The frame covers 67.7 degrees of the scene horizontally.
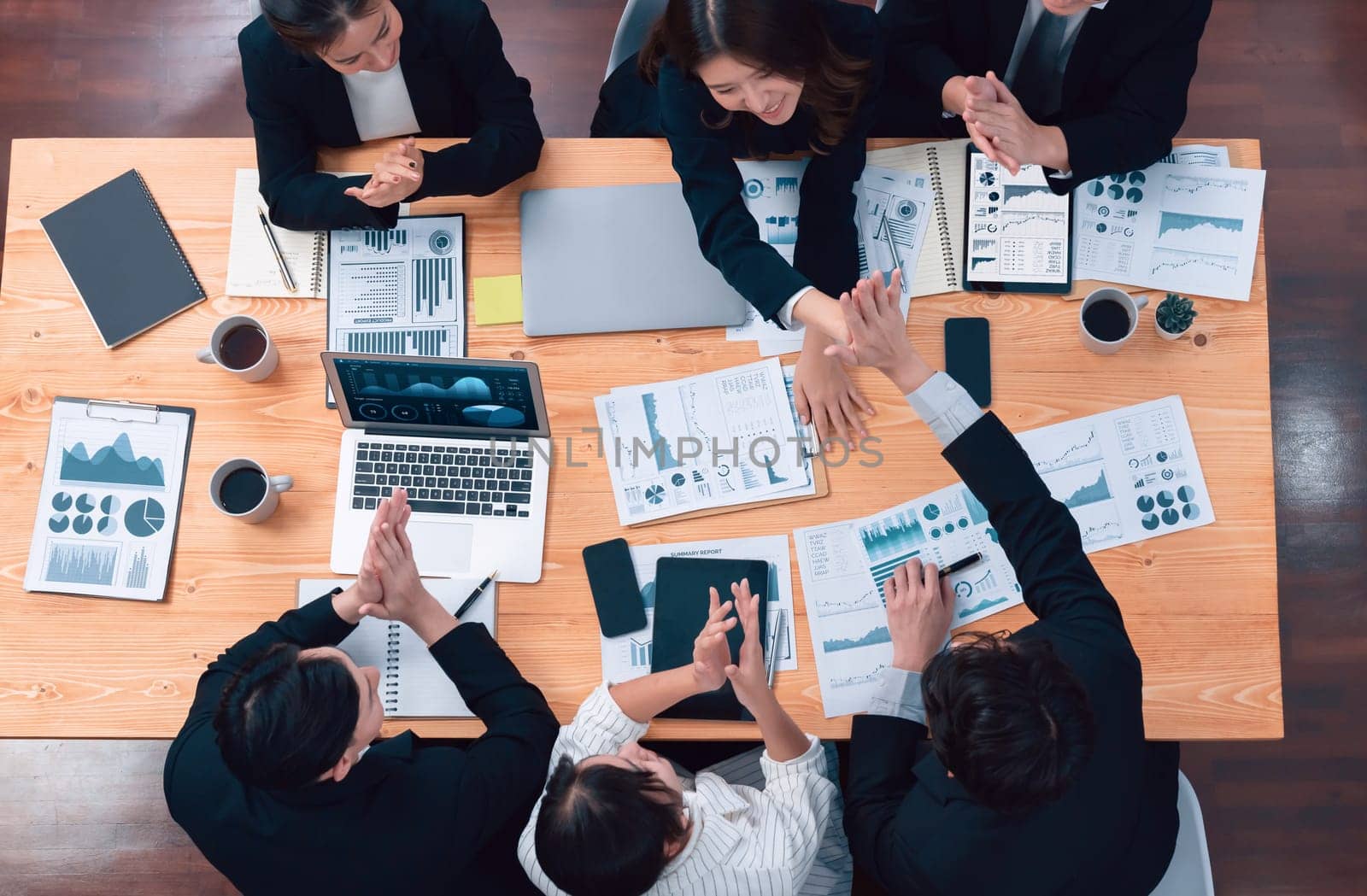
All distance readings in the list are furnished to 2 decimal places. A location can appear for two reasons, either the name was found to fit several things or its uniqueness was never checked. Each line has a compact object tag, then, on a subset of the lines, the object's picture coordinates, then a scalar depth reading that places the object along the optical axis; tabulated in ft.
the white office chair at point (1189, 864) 5.62
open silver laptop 5.50
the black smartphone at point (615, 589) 5.44
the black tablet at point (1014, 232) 5.82
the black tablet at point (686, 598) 5.41
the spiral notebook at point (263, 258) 5.92
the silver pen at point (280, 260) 5.92
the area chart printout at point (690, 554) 5.42
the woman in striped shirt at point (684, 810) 4.46
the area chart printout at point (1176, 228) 5.77
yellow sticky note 5.87
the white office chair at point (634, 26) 6.90
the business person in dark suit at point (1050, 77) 5.70
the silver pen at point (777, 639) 5.41
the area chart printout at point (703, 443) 5.60
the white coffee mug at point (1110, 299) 5.51
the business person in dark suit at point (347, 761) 4.60
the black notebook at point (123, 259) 5.87
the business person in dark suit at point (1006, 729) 4.33
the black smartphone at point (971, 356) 5.66
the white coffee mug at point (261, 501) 5.41
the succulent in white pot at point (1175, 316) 5.52
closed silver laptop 5.82
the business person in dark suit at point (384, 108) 5.65
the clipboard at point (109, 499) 5.52
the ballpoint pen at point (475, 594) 5.45
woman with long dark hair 5.08
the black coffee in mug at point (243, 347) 5.72
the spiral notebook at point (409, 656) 5.36
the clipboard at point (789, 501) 5.59
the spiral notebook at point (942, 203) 5.84
